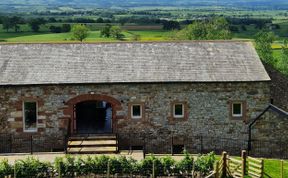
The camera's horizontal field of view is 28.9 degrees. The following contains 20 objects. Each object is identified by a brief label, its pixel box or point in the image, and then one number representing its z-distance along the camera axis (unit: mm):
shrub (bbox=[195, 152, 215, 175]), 28688
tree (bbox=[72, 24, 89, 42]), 108412
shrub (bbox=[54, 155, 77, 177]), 28562
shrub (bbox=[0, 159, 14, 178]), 27953
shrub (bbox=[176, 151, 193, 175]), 28797
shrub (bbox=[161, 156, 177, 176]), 28688
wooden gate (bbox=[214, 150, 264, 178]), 28203
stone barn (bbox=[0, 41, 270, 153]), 34938
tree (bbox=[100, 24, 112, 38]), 120188
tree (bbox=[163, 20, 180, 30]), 155600
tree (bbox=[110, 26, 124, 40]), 117500
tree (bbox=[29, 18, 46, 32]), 141150
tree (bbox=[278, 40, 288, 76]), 62044
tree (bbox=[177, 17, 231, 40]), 68938
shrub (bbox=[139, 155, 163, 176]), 28641
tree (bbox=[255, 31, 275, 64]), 64938
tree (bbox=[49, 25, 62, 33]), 139550
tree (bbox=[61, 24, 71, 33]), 142350
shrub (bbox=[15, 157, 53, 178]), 28172
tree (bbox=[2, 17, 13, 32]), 145000
